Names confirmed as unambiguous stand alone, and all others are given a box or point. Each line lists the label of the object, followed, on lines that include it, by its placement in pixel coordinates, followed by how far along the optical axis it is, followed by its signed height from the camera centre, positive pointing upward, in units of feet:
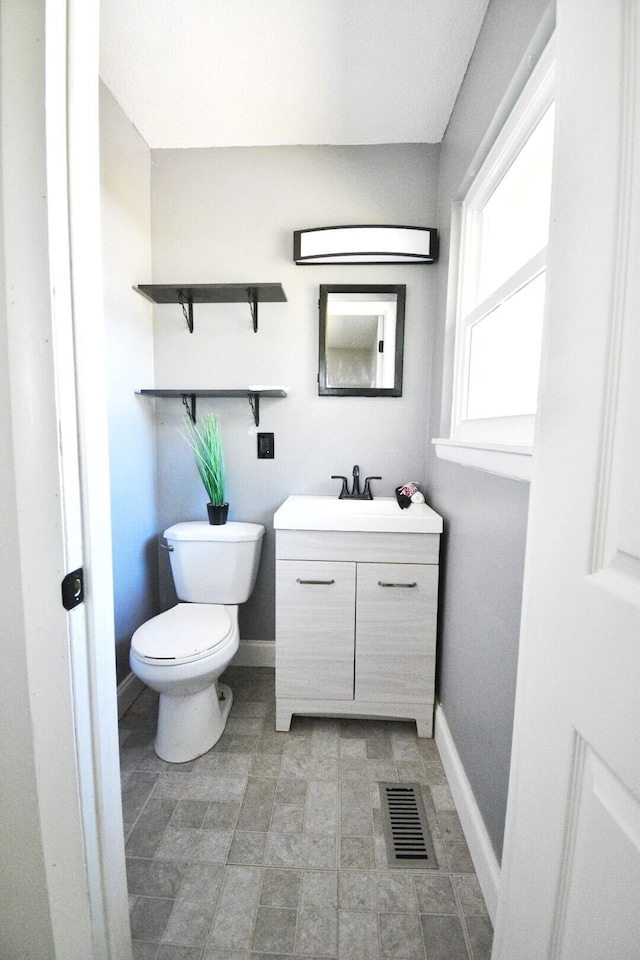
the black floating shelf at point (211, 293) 5.13 +2.08
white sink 4.56 -1.02
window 3.14 +1.72
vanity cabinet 4.62 -2.34
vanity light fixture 5.27 +2.79
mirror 5.68 +1.51
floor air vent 3.41 -3.85
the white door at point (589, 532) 1.22 -0.35
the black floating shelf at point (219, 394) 5.45 +0.62
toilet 4.14 -2.40
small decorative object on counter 5.17 -0.81
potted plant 5.68 -0.55
